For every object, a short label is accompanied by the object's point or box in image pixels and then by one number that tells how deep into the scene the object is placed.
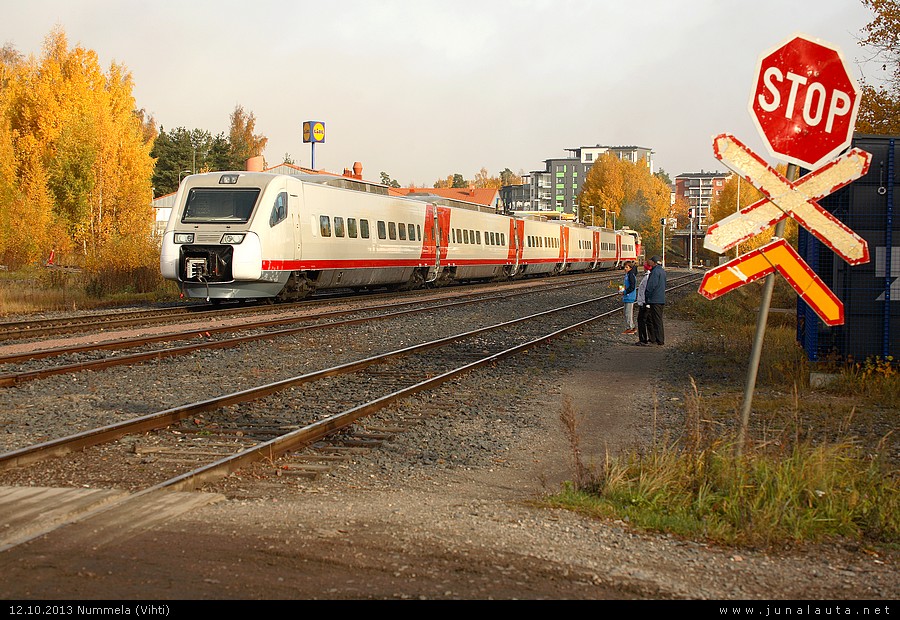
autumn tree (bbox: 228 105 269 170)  113.06
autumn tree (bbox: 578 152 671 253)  112.19
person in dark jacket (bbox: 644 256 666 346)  17.17
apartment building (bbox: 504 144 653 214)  198.62
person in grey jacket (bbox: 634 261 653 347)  17.69
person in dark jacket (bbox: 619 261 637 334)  19.25
